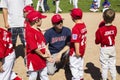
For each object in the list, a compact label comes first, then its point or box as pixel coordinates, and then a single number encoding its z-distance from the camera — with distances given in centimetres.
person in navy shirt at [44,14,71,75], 685
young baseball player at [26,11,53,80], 537
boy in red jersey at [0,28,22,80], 509
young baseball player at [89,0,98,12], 1635
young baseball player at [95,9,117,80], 606
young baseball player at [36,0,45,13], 1577
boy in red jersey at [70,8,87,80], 579
